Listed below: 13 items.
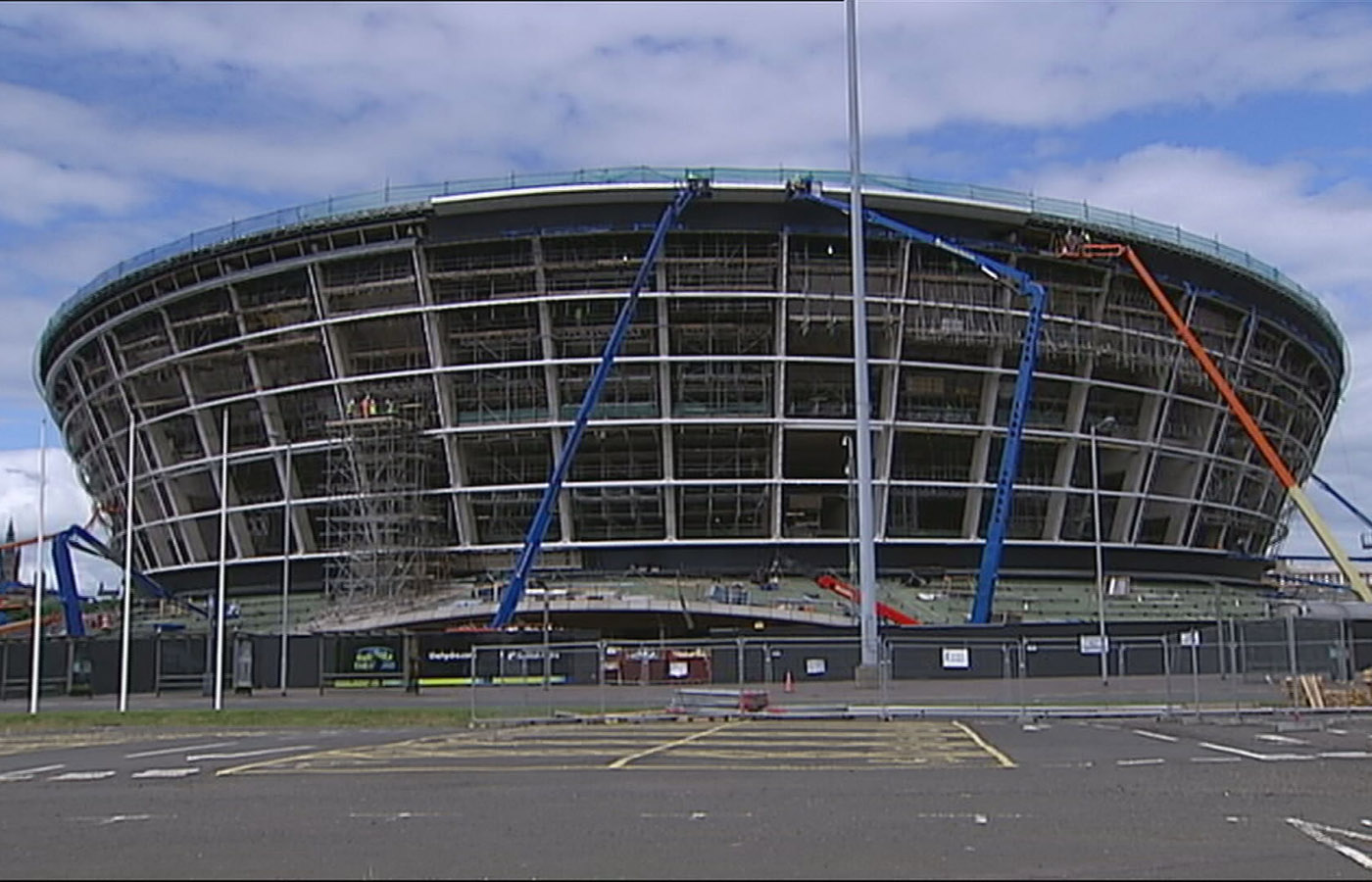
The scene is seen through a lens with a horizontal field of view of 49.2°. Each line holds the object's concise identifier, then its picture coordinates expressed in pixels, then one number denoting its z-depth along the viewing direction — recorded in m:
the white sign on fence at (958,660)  46.41
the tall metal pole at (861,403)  46.59
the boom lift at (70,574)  68.62
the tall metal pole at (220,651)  38.91
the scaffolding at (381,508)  70.06
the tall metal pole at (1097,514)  43.53
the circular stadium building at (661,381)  69.88
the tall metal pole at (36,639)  39.93
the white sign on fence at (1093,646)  45.38
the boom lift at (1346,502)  90.81
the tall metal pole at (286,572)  66.19
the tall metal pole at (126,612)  40.11
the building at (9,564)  89.56
